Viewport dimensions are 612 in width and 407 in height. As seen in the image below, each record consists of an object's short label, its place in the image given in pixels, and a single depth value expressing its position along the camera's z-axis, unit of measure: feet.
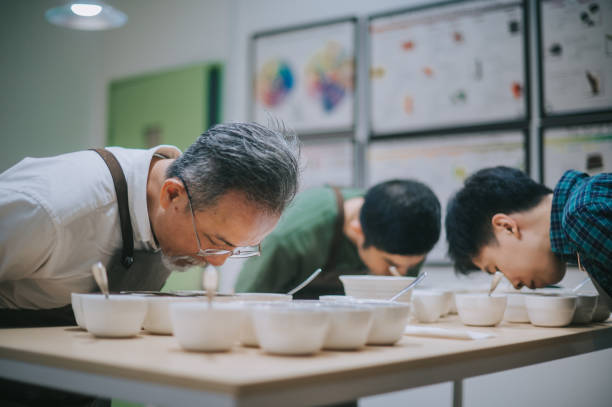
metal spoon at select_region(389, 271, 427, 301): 4.24
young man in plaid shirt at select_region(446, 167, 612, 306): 4.58
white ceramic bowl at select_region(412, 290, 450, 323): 4.70
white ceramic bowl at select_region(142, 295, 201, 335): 3.38
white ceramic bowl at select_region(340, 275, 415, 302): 4.49
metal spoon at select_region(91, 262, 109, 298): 3.23
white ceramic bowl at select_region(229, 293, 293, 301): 3.85
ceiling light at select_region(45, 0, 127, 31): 7.51
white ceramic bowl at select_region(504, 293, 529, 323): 4.99
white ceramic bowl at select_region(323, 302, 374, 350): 2.87
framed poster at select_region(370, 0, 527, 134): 9.03
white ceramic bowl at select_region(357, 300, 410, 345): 3.11
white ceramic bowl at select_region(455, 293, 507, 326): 4.52
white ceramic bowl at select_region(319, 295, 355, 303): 3.98
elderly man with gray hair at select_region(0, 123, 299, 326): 3.78
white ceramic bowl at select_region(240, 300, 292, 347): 2.86
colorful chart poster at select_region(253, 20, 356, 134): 10.47
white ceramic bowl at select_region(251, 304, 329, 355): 2.63
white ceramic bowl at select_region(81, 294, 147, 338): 3.13
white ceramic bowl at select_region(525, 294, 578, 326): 4.63
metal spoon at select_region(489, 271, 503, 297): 4.92
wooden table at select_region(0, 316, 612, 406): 2.17
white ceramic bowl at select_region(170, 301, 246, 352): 2.66
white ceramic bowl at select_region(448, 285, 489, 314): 5.50
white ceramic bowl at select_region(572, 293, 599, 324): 4.86
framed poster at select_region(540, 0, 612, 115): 8.31
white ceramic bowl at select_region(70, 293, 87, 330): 3.34
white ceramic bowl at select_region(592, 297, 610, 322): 5.06
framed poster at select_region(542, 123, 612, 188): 8.24
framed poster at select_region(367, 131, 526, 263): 9.01
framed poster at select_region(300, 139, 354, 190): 10.43
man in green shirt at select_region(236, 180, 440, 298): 6.58
